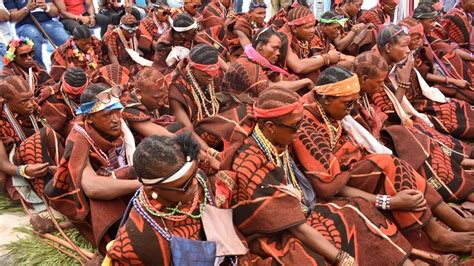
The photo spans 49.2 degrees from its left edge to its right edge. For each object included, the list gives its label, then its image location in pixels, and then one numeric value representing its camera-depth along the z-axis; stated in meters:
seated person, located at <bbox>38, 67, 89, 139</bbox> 4.21
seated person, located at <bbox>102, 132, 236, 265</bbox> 2.16
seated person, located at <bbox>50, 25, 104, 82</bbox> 5.37
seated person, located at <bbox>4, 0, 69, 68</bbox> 6.87
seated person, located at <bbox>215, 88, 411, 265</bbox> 2.57
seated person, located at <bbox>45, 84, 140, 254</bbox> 2.89
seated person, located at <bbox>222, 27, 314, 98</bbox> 4.42
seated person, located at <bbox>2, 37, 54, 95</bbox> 5.00
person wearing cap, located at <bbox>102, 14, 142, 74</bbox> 6.37
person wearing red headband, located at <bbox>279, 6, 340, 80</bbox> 4.97
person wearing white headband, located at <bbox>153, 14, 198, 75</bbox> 5.28
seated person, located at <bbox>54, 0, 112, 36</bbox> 7.73
